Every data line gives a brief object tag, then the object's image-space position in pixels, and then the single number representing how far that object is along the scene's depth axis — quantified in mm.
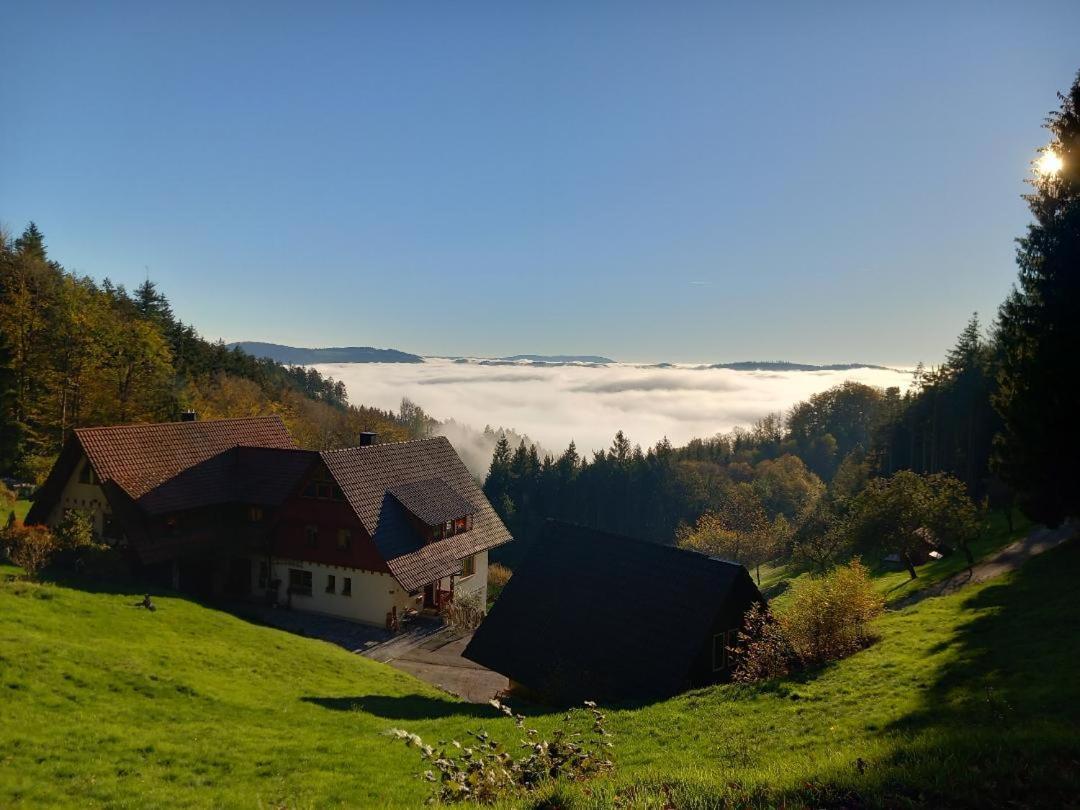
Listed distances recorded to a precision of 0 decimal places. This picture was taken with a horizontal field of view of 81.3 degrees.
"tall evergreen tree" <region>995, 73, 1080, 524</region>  21922
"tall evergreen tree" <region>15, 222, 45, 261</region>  80512
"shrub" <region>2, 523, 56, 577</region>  25833
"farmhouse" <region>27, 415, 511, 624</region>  33750
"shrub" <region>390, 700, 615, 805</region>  7789
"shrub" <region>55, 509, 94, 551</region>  28828
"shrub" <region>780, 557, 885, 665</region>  19828
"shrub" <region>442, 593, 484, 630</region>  34781
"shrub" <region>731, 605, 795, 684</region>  19469
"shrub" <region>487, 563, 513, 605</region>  50450
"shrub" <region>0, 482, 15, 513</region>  37162
